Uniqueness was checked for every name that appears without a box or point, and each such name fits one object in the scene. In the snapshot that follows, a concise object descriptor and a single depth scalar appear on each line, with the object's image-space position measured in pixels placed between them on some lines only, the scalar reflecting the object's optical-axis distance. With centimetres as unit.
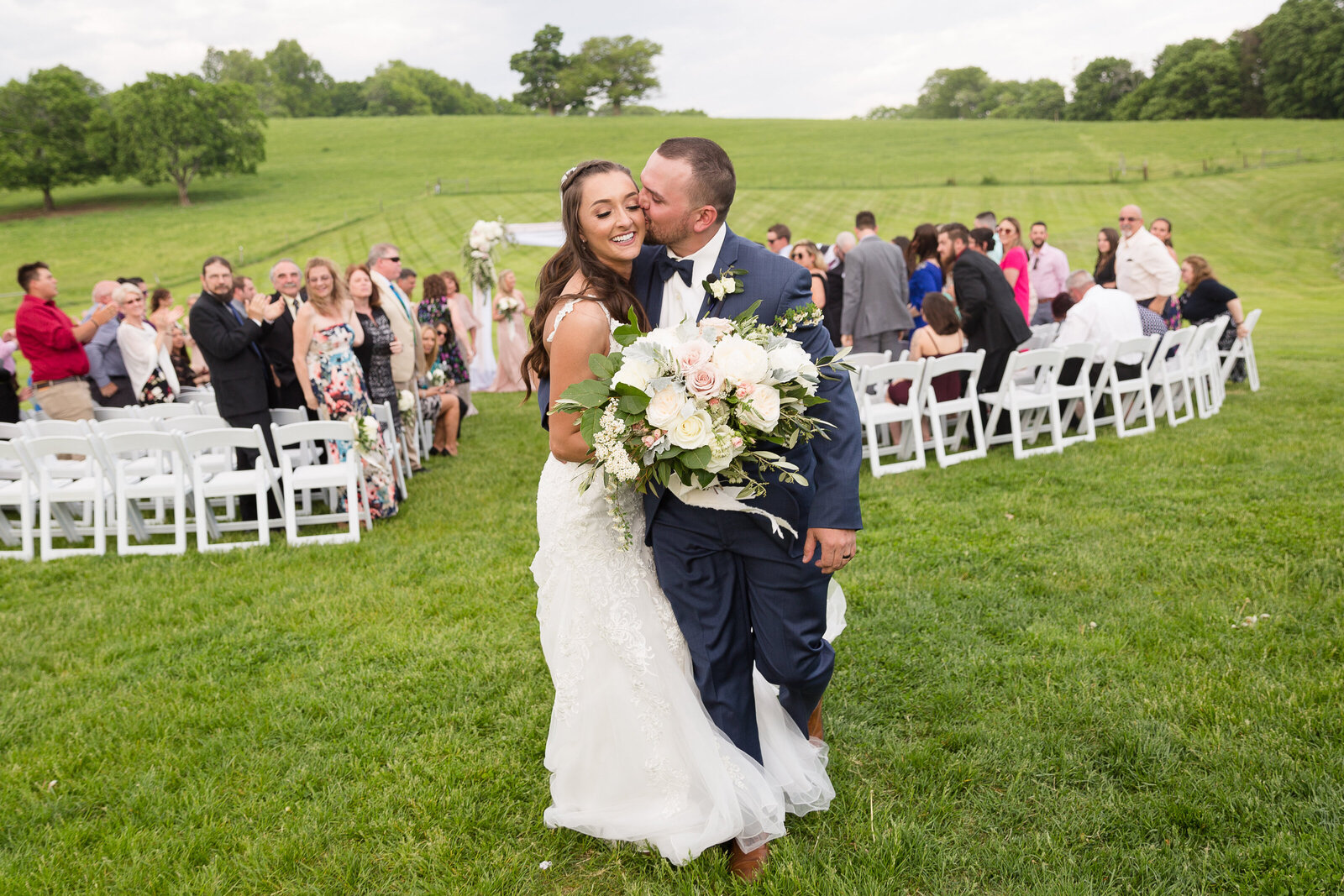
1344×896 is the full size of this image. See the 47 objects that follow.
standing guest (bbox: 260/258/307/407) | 787
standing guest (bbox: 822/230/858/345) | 1118
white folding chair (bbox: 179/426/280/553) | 689
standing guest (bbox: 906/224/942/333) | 1045
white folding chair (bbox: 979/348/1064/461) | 841
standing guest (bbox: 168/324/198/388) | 1105
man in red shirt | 827
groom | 285
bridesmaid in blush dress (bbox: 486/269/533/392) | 1419
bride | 299
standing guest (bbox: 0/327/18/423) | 864
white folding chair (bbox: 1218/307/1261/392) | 1131
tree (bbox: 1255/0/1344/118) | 5725
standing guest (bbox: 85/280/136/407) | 969
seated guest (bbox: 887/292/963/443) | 852
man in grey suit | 956
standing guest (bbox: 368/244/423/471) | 855
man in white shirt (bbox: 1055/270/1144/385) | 913
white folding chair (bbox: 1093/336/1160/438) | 889
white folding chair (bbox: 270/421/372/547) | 702
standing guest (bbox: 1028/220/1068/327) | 1268
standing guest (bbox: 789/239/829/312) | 939
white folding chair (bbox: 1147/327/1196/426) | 941
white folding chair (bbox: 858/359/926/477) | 808
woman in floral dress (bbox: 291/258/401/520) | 732
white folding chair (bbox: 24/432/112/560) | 688
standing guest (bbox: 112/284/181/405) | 926
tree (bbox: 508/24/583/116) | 9400
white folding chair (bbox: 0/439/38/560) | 697
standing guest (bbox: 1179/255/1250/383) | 1112
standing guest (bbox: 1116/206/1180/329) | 1012
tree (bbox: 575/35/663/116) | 9181
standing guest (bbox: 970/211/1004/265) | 1188
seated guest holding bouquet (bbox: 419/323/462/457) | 1001
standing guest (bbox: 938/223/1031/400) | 847
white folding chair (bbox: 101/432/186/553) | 680
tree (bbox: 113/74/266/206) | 4747
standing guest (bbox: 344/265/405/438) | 809
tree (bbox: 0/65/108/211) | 4812
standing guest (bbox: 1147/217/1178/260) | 1142
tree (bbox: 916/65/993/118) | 11262
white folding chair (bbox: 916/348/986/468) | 820
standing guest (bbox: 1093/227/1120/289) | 1095
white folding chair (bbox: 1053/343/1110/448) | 868
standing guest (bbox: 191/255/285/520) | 726
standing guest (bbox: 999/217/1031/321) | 1117
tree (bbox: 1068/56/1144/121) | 7844
